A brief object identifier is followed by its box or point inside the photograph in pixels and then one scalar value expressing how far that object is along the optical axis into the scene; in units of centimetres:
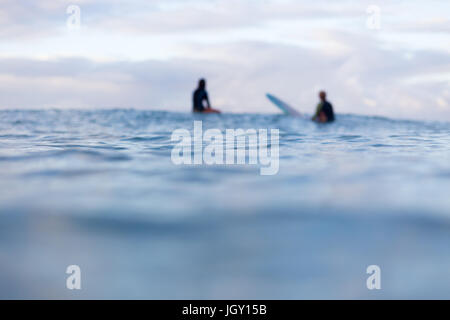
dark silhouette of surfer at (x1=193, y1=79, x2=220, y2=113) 1530
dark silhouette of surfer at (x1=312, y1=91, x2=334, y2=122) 1259
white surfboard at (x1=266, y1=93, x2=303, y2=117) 1512
